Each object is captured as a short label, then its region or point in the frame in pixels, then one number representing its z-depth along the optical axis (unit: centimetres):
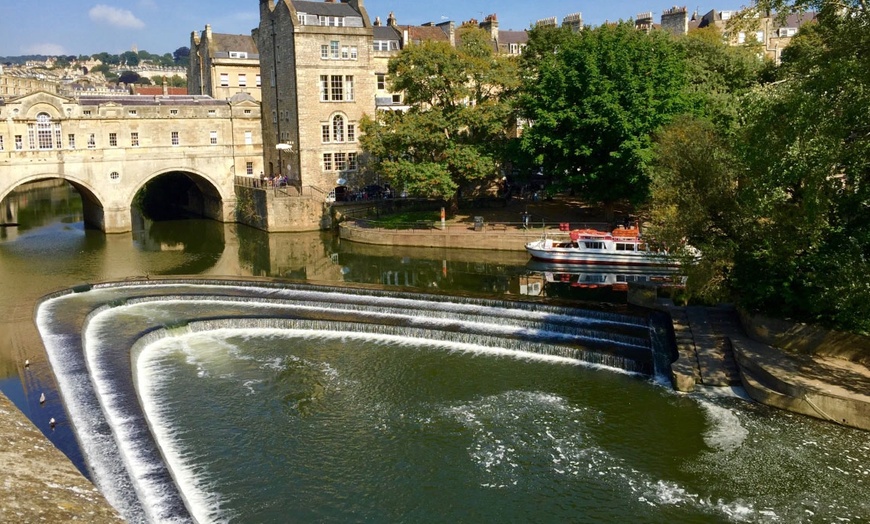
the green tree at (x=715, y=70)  4784
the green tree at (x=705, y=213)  2708
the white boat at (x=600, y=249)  4375
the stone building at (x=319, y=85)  5991
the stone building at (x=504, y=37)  7906
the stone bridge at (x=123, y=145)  5571
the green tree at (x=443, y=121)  5172
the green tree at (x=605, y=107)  4516
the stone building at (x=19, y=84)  11812
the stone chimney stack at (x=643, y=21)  7925
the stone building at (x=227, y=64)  7375
